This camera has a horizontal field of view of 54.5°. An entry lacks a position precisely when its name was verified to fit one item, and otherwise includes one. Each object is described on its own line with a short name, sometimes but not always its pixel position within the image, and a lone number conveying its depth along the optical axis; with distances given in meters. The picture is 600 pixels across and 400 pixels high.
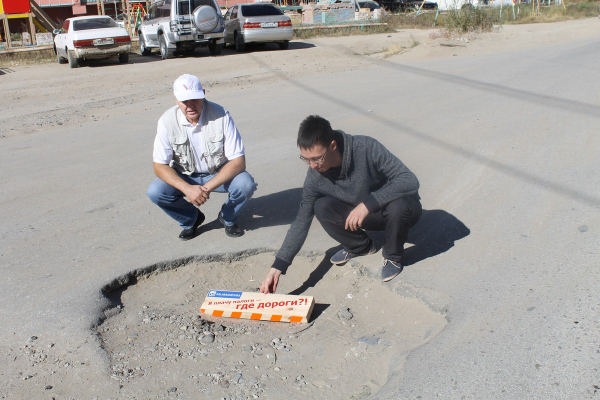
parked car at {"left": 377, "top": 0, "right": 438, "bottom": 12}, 43.91
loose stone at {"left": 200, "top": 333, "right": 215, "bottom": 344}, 3.49
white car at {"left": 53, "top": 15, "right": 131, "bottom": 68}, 16.22
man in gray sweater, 3.71
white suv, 17.23
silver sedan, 18.70
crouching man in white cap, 4.47
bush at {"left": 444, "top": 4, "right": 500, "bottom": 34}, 18.48
